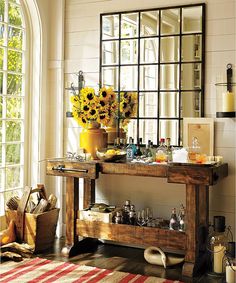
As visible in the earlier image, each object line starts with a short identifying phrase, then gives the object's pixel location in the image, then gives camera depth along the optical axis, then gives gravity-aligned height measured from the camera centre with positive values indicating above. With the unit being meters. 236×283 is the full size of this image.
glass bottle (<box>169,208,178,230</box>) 3.83 -0.78
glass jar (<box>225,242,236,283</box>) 3.37 -1.01
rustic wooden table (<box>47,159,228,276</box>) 3.59 -0.67
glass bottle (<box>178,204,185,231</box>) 3.80 -0.75
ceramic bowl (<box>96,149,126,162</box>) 3.97 -0.23
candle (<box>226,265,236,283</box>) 3.37 -1.05
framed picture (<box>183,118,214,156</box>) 4.04 -0.03
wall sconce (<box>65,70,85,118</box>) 4.60 +0.41
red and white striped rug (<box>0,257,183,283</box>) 3.43 -1.12
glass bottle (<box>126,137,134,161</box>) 4.14 -0.23
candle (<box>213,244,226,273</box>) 3.60 -1.02
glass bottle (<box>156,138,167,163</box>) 3.94 -0.21
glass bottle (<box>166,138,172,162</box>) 3.98 -0.20
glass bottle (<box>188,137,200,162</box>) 3.72 -0.18
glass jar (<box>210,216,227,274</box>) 3.60 -0.93
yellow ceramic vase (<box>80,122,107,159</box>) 4.13 -0.10
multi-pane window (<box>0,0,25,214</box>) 4.36 +0.28
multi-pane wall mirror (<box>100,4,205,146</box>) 4.11 +0.59
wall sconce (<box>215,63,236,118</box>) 3.92 +0.26
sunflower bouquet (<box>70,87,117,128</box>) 4.12 +0.19
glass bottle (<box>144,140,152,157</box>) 4.18 -0.21
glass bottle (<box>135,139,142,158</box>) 4.22 -0.22
